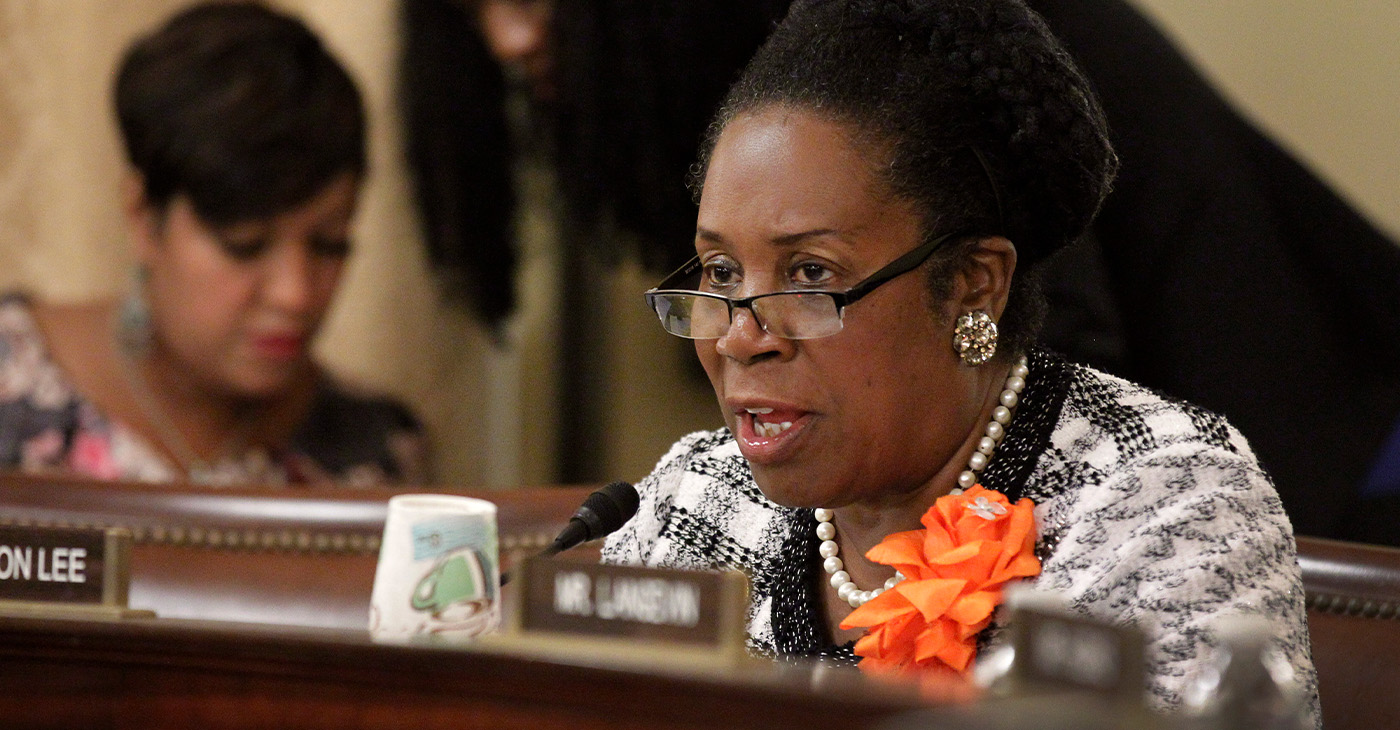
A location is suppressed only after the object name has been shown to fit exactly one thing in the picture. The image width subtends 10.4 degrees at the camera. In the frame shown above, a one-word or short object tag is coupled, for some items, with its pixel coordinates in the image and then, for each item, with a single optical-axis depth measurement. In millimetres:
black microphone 3676
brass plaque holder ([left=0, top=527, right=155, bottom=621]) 3556
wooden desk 4056
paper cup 3585
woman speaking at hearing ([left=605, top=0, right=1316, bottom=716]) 3698
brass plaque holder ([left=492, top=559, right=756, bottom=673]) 3451
